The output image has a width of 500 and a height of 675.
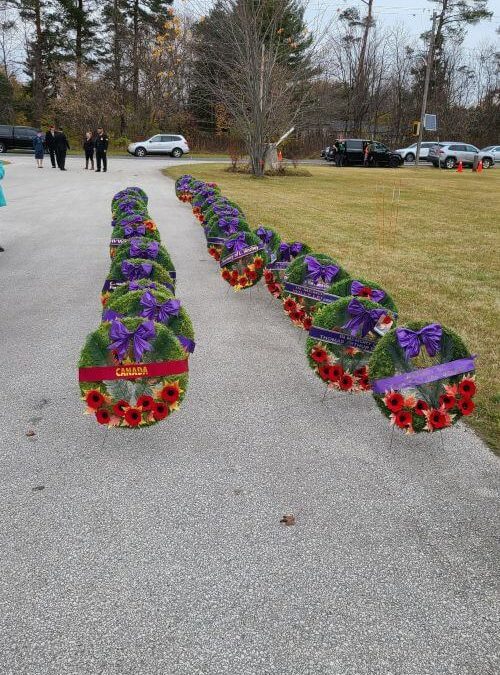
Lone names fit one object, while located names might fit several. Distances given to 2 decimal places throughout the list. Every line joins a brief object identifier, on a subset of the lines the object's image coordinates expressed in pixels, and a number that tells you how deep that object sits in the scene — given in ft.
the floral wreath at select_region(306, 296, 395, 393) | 13.29
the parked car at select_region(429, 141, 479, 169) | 117.94
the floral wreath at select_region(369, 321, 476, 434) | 11.44
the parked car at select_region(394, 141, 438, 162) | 126.72
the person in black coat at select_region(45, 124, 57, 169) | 75.90
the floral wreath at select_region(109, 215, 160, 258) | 21.71
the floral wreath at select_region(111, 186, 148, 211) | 30.58
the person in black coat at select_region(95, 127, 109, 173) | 75.52
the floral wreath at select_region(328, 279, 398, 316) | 14.98
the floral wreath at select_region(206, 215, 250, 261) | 24.91
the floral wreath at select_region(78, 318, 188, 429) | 11.46
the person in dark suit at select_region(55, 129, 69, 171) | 75.15
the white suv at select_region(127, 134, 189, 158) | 116.78
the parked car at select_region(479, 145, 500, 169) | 119.85
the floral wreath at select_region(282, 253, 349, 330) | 17.02
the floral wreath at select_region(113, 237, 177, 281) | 17.47
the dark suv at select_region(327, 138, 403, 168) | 114.32
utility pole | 109.31
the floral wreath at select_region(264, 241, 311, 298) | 20.94
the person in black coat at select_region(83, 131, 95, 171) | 78.38
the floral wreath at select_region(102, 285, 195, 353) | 12.79
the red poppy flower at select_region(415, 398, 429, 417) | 11.57
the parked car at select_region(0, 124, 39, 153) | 105.29
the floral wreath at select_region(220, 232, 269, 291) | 21.77
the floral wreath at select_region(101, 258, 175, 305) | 15.61
